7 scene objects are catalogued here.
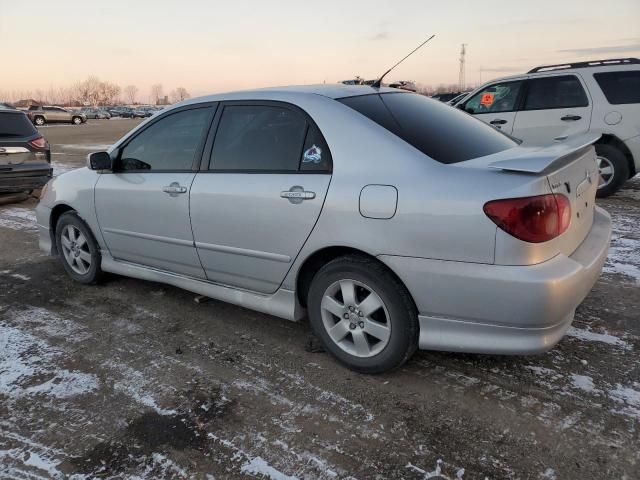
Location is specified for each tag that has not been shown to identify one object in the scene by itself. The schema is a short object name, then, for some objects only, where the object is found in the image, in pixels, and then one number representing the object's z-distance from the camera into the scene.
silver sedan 2.41
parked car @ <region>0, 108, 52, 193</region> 7.92
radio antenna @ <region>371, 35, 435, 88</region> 3.61
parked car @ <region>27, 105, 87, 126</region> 41.34
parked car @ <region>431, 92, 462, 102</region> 21.83
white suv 7.01
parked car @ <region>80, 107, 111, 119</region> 61.56
